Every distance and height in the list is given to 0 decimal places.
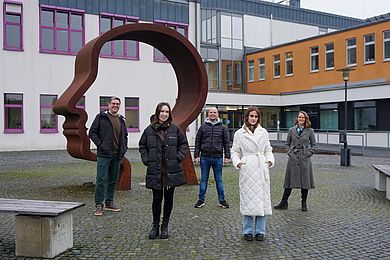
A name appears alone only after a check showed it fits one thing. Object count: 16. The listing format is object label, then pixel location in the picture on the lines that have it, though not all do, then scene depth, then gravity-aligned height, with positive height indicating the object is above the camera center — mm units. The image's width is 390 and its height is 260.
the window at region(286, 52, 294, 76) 35347 +4840
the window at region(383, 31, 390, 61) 27822 +4973
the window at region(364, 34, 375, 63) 28900 +4926
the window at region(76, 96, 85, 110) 26188 +1411
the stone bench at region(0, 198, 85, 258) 5285 -1169
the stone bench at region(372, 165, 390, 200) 10211 -1170
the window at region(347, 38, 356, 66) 30281 +4925
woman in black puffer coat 6051 -393
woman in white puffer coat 6008 -566
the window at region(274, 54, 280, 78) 36562 +4852
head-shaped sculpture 9836 +1125
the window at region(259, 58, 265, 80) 38184 +4859
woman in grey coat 8148 -585
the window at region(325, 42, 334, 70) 31812 +4904
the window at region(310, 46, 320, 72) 33156 +4872
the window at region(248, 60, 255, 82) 39094 +4814
